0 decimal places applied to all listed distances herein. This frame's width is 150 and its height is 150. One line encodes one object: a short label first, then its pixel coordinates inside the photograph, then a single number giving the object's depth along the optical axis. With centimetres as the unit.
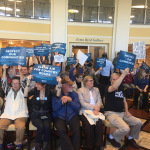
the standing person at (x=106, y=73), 537
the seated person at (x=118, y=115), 250
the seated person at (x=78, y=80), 372
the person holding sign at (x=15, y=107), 242
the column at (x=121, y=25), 717
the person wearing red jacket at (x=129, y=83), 501
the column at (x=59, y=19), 689
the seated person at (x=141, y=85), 471
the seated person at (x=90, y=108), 236
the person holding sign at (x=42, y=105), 233
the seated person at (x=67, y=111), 225
